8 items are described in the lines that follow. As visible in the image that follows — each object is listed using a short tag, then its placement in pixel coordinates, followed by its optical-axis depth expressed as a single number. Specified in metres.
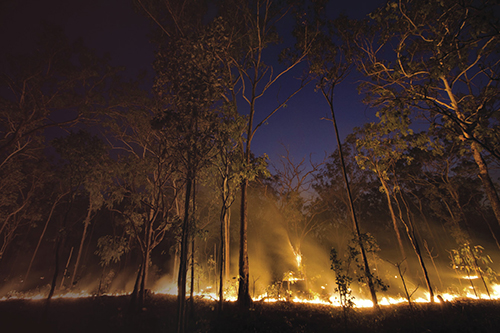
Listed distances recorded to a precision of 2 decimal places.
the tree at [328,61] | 10.87
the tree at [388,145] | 5.25
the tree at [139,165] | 10.09
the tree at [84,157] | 11.73
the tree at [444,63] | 3.66
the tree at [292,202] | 17.53
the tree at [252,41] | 12.43
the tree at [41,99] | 12.68
